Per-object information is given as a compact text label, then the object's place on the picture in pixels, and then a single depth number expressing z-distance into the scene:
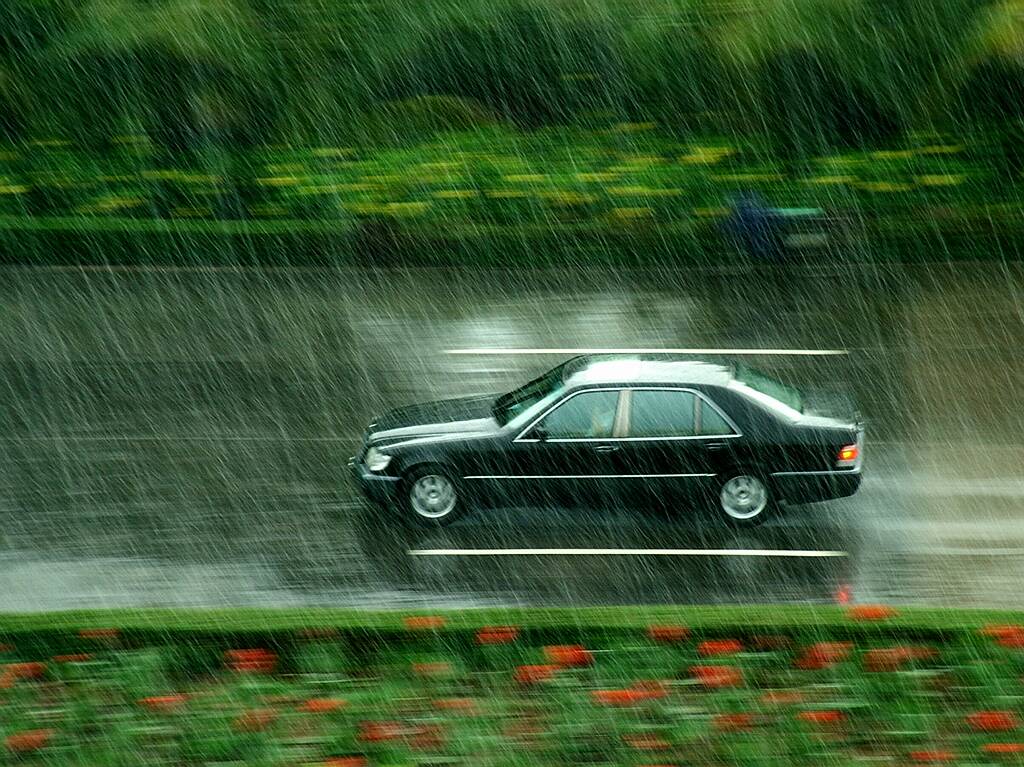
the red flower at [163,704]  14.33
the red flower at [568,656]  15.18
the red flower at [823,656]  15.07
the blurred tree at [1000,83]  41.12
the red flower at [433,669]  15.23
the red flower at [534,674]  14.87
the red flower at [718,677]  14.58
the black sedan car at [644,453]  21.80
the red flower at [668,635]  15.85
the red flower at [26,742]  13.56
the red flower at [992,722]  13.55
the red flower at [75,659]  15.72
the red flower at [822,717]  13.69
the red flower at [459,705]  14.36
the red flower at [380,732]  13.73
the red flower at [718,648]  15.33
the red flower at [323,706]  14.16
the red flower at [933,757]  13.26
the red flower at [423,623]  15.98
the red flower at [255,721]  13.88
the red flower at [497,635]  15.70
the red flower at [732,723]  13.80
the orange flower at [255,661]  15.45
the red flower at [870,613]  15.86
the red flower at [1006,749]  12.99
